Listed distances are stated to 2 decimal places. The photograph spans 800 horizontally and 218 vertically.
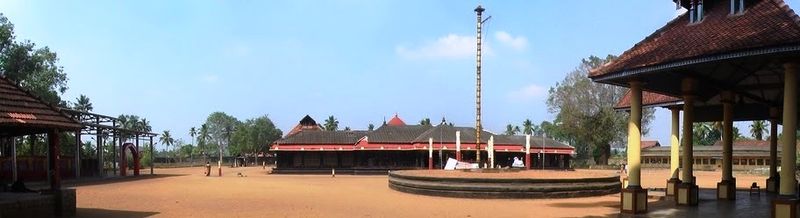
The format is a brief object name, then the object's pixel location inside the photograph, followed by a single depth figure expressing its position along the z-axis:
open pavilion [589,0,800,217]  10.56
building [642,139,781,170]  54.62
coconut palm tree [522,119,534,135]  108.32
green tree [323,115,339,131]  98.25
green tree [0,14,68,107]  34.25
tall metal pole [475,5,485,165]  27.03
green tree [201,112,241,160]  102.25
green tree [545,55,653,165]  52.91
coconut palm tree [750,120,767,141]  70.62
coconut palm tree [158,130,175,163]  112.50
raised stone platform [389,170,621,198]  19.00
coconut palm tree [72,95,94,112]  58.74
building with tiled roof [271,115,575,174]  44.72
